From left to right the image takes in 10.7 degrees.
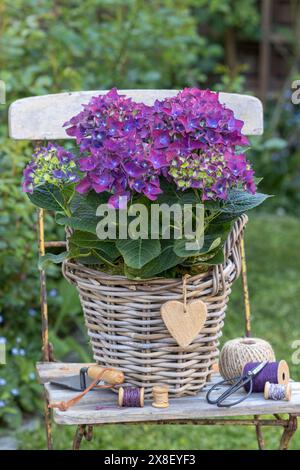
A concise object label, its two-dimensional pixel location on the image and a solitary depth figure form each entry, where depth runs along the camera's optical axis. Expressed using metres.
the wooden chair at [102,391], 2.10
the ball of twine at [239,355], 2.22
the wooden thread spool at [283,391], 2.14
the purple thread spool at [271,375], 2.17
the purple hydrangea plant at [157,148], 2.04
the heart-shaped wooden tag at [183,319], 2.11
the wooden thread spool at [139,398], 2.12
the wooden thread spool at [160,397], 2.13
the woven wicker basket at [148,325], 2.13
